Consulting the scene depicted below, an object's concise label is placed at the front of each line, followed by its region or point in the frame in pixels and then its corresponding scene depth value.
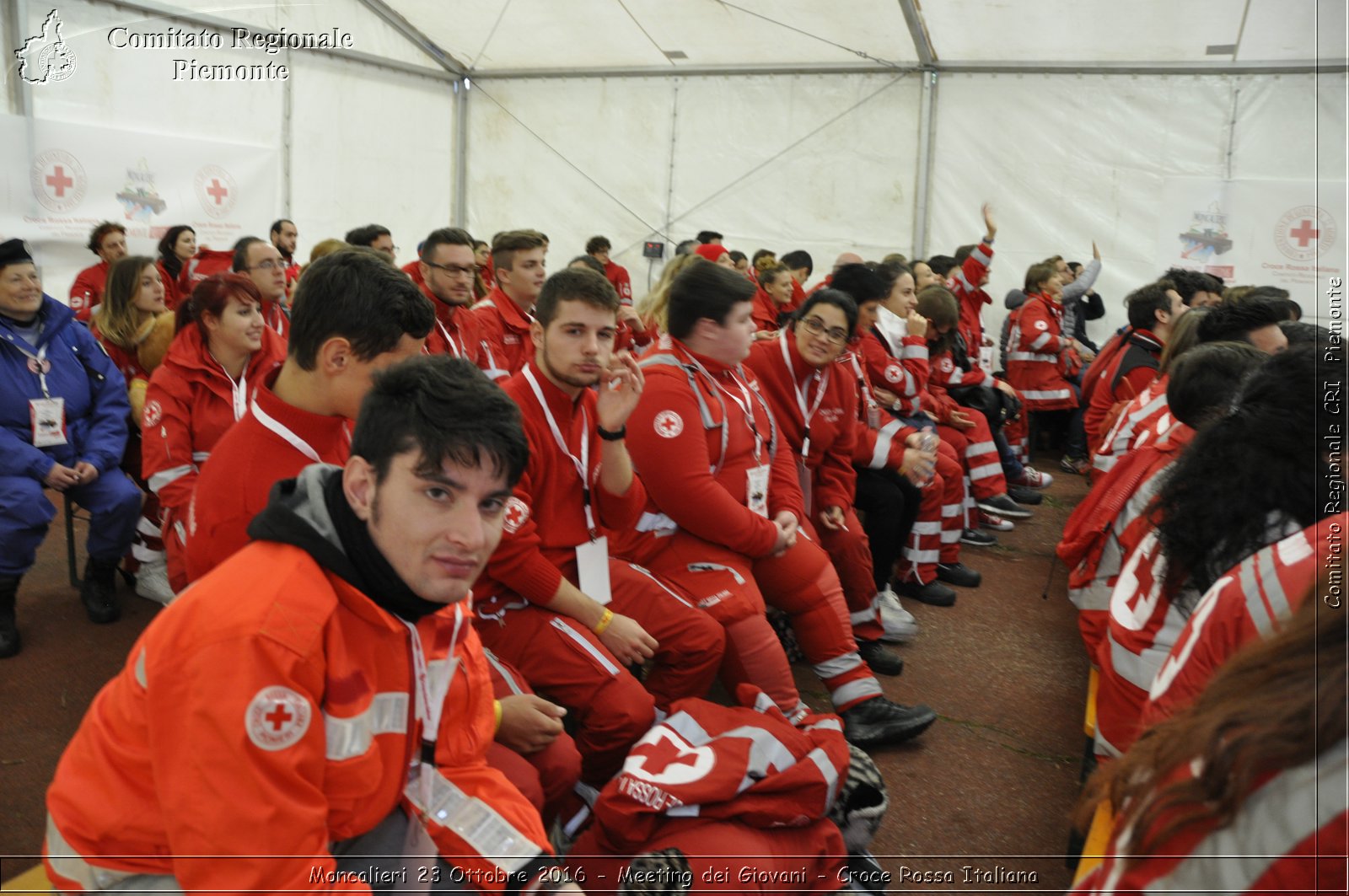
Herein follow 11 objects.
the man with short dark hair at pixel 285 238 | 7.99
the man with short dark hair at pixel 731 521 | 2.93
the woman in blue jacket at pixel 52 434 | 3.57
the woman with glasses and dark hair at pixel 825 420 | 3.71
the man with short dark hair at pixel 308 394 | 2.08
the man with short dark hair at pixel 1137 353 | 5.42
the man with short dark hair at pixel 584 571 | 2.42
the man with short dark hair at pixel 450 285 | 4.53
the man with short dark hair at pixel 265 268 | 4.66
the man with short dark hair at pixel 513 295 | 4.92
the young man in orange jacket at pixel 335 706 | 1.23
